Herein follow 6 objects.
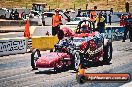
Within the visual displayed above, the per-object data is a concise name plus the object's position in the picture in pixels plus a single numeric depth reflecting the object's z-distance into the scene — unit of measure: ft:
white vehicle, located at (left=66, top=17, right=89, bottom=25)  135.21
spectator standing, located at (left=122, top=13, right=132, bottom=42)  92.86
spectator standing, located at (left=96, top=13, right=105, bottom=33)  88.94
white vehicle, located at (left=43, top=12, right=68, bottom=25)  157.40
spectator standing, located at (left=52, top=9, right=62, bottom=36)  75.06
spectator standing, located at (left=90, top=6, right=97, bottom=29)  95.61
